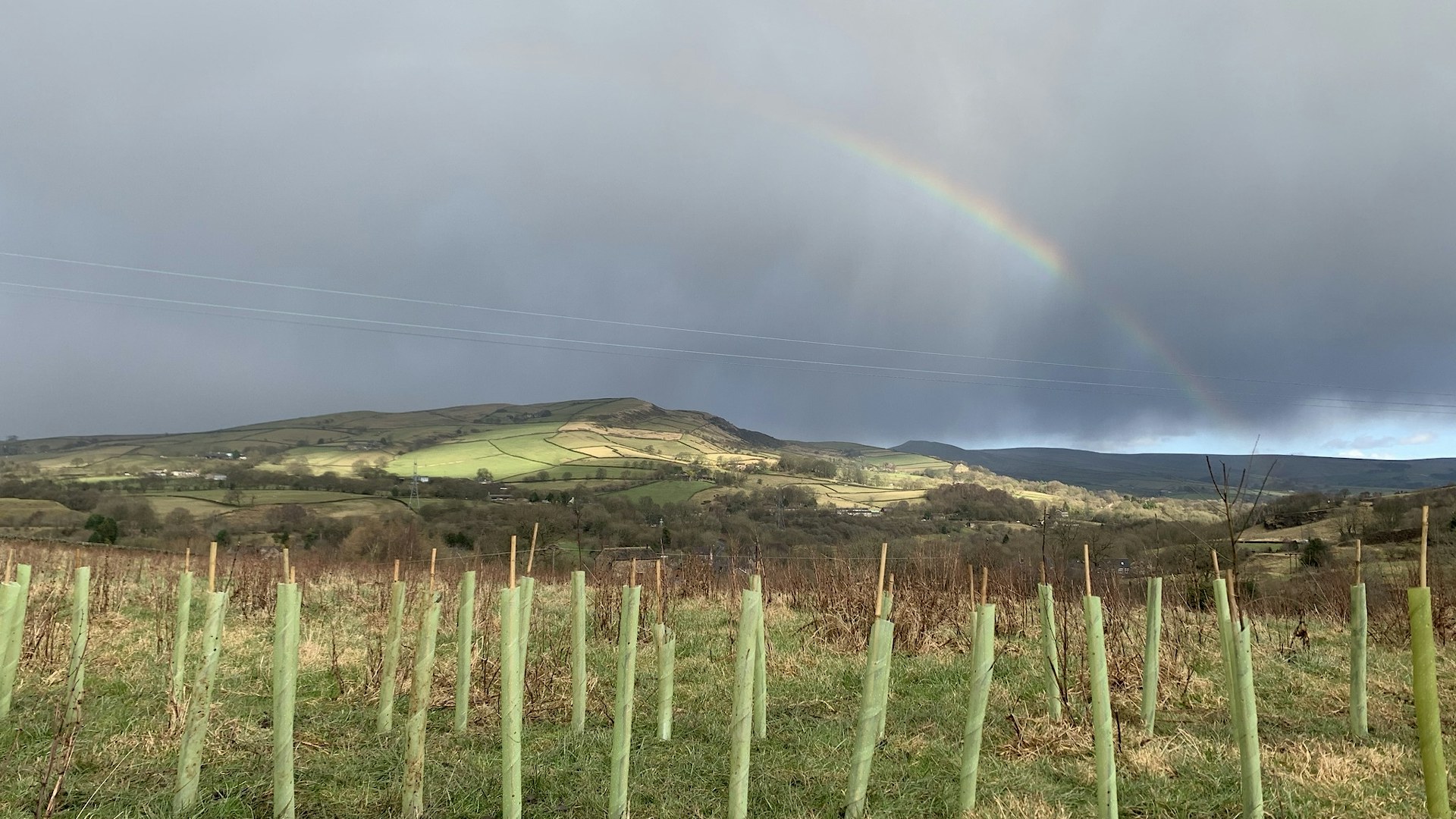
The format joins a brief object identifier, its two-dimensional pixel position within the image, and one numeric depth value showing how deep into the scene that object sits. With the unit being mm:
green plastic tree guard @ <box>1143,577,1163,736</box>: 5906
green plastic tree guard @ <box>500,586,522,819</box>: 3932
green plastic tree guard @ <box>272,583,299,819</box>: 3861
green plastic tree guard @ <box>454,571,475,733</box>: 5793
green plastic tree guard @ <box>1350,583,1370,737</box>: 5598
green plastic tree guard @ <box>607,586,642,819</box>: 4031
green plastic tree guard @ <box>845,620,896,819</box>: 4094
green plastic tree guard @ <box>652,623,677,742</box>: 5434
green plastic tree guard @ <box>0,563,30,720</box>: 5625
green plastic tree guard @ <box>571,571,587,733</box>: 5883
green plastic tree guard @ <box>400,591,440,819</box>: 3945
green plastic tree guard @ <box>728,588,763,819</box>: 3975
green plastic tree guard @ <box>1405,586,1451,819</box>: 3580
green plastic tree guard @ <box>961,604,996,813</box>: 4258
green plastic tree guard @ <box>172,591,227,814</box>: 3996
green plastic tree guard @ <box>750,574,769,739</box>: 5691
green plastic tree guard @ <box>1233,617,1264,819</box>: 3691
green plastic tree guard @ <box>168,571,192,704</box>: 5281
